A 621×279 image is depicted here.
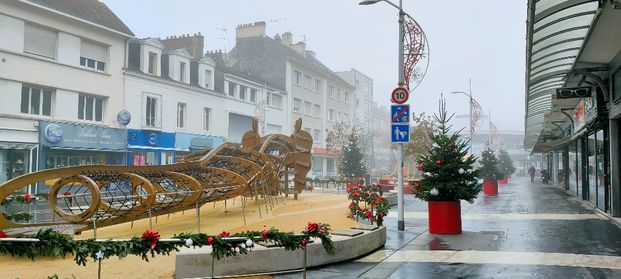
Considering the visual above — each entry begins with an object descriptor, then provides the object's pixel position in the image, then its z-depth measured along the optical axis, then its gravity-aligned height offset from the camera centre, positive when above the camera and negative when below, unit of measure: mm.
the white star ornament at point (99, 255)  5078 -900
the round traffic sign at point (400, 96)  11797 +1592
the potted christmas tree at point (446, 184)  10648 -383
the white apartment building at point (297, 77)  48219 +8675
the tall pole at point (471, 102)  32250 +4156
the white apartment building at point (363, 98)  68312 +9554
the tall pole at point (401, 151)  11344 +344
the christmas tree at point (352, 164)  34500 +91
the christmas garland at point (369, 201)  9672 -720
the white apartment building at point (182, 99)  29609 +4263
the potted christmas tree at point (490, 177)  25906 -532
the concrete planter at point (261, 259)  6344 -1251
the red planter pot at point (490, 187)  25888 -1030
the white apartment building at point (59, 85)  22594 +3753
